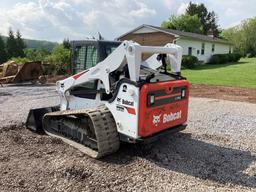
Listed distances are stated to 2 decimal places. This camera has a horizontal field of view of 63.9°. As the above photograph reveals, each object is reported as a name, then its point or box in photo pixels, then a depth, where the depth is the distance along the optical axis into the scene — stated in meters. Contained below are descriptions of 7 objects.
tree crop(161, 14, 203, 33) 42.16
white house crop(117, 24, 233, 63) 21.54
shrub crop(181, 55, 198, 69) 19.95
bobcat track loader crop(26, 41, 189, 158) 3.29
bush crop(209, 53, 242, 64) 24.56
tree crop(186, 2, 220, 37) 49.25
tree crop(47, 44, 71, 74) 16.08
